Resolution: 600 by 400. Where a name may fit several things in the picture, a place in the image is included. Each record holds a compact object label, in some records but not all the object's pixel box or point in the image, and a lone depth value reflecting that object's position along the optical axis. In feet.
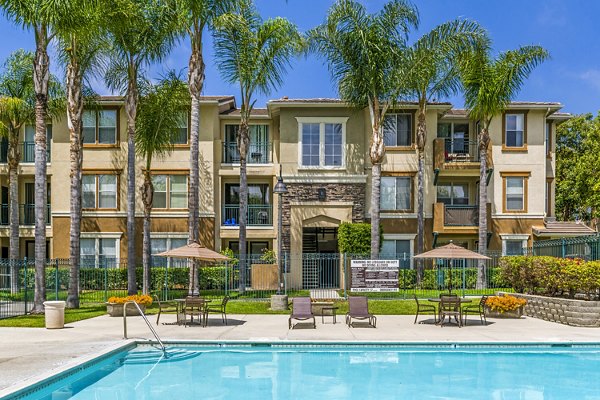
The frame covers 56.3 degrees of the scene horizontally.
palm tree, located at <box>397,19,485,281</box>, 81.00
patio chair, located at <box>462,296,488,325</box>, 59.57
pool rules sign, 71.87
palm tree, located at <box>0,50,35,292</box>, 90.12
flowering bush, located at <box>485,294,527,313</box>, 62.69
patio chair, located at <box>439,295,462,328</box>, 55.01
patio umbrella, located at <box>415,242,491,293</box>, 57.87
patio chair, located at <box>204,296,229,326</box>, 54.80
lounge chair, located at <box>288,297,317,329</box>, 53.83
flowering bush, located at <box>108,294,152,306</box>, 62.62
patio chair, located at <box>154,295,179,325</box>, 67.07
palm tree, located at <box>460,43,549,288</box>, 86.63
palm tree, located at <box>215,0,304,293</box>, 80.33
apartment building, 95.45
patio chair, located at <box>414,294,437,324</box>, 61.98
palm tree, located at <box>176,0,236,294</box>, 73.15
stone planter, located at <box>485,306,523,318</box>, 63.00
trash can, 51.72
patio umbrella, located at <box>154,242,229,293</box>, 56.59
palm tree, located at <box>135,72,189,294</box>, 83.46
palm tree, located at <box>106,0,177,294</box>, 72.43
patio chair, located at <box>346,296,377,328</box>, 54.19
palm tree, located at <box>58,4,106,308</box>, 67.05
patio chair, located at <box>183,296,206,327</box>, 53.72
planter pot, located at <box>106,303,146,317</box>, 63.52
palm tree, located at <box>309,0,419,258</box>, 79.10
